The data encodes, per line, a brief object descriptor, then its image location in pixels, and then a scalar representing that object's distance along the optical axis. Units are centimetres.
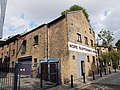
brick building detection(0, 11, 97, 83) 959
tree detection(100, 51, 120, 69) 1526
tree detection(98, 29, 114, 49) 2041
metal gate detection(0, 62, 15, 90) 605
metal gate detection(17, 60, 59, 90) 721
